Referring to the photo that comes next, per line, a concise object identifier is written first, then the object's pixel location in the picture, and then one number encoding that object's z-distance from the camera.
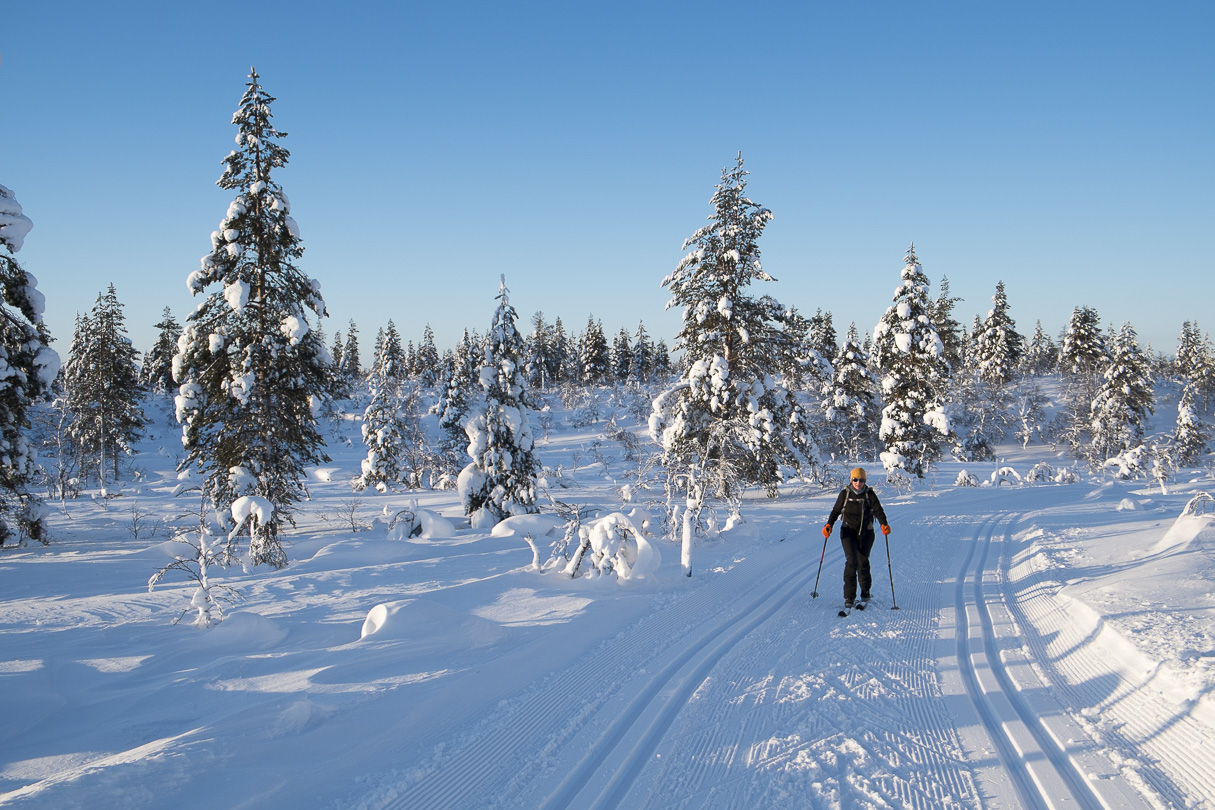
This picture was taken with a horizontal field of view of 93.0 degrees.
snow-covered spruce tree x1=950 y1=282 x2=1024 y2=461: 47.25
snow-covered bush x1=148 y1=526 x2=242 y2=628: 7.00
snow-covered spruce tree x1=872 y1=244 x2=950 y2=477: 27.67
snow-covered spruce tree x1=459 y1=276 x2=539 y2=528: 17.16
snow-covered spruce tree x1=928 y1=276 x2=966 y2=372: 41.50
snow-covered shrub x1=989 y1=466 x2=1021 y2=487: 24.54
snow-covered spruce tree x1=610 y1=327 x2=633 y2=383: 87.38
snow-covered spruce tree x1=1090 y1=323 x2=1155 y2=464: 38.81
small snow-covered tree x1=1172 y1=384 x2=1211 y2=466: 36.50
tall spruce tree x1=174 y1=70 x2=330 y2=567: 13.45
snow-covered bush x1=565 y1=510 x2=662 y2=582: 8.79
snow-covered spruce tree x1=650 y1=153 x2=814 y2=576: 18.47
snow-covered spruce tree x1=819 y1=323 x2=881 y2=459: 37.03
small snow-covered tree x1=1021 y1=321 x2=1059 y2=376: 80.75
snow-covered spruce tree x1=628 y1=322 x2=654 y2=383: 84.75
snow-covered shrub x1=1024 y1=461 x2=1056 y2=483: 25.79
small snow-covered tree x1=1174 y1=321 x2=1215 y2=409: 54.69
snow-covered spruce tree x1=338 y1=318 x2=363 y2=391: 80.50
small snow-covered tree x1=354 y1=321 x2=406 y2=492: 32.19
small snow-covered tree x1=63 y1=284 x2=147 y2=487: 33.50
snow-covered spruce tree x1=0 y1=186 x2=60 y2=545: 11.99
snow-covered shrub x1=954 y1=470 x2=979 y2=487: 24.17
